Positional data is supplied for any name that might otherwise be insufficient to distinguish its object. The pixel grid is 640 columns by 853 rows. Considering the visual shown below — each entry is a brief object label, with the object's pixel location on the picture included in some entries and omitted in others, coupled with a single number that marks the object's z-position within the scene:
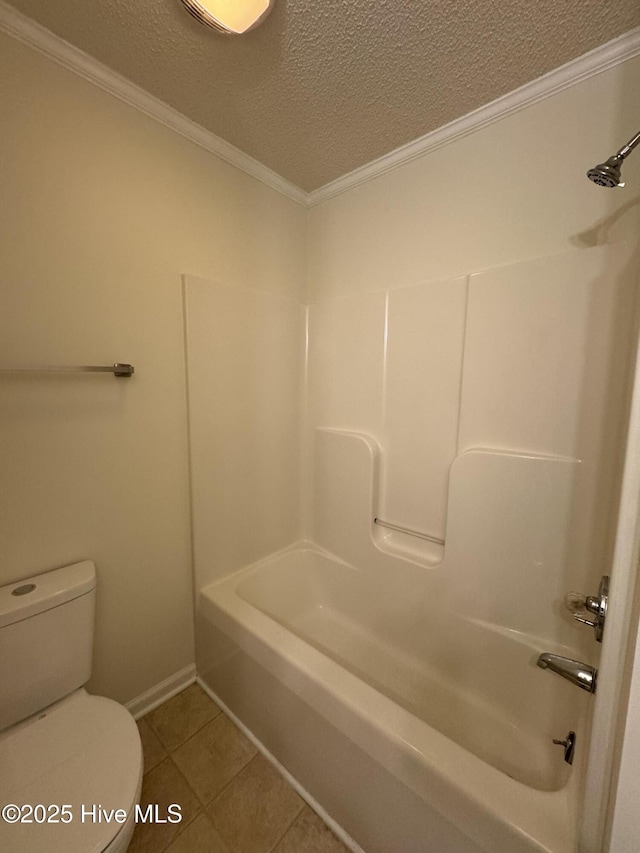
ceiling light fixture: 0.88
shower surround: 0.95
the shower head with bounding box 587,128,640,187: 0.81
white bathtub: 0.78
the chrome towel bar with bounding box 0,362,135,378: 1.01
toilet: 0.74
